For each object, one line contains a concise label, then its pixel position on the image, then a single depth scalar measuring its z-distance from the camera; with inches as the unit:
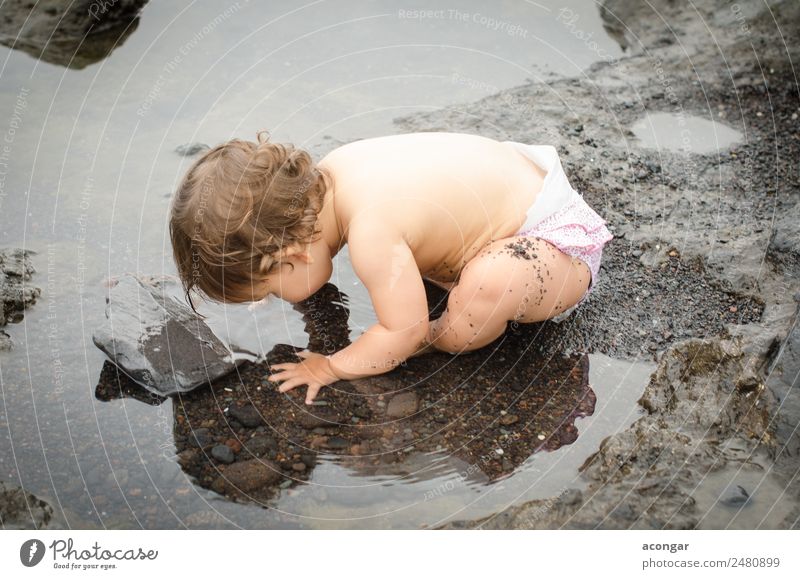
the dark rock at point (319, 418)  75.8
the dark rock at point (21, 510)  65.3
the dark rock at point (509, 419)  75.6
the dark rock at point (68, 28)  121.1
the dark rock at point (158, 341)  78.2
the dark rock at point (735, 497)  64.5
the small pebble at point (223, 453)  71.4
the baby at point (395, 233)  71.6
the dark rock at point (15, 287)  84.4
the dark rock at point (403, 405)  77.0
